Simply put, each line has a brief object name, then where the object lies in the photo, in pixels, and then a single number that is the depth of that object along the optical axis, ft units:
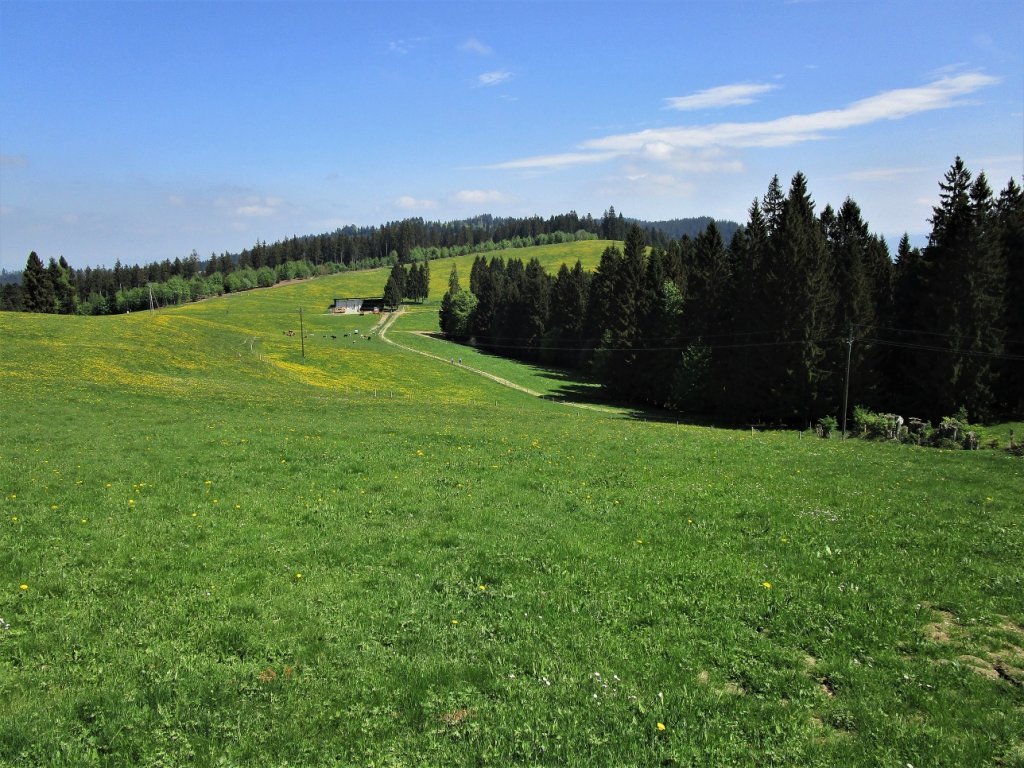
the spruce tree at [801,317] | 177.68
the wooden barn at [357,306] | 576.61
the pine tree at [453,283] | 584.60
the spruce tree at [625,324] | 263.90
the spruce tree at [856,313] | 174.40
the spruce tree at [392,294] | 596.29
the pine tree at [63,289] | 466.29
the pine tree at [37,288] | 428.97
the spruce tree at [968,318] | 160.56
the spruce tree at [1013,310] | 163.94
